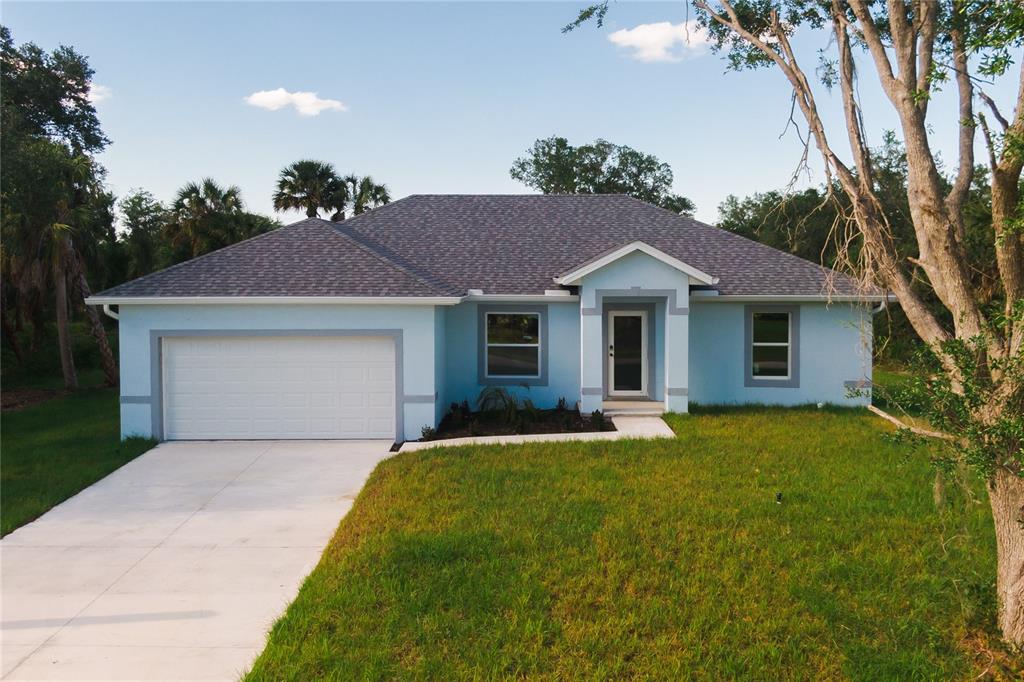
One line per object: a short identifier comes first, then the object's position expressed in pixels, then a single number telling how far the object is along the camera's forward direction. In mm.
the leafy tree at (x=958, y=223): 4820
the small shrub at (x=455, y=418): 14147
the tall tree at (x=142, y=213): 49312
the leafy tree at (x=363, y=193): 28406
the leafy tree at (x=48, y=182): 12930
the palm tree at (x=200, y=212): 27344
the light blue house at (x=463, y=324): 13070
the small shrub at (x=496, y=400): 15281
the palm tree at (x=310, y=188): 26672
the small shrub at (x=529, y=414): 13938
